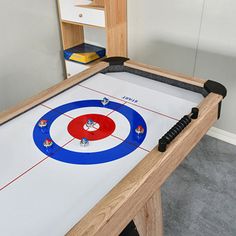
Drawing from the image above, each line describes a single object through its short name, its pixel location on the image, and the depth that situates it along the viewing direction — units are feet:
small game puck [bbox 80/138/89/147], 3.64
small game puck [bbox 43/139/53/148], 3.65
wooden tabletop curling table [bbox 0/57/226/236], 2.80
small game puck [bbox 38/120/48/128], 4.00
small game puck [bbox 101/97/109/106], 4.48
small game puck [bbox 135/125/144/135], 3.84
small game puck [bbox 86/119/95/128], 4.01
